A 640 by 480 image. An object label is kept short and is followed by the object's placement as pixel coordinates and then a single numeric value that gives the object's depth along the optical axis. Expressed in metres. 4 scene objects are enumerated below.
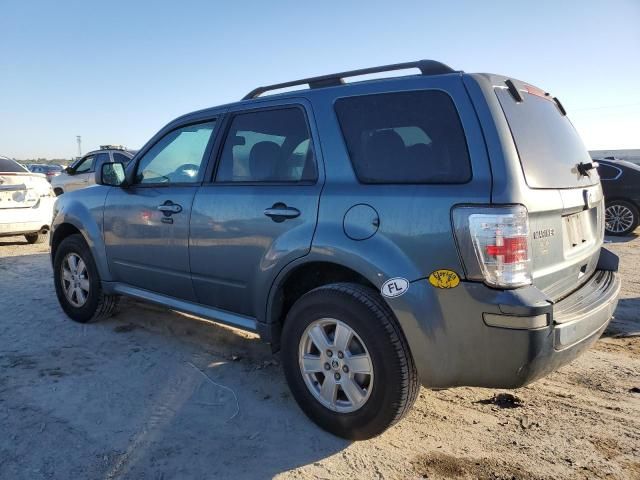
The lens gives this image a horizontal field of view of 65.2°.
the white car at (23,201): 8.42
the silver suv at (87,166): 13.63
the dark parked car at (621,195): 9.78
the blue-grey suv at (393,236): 2.32
